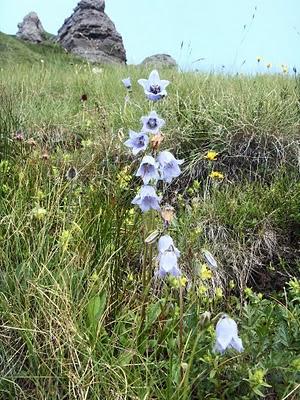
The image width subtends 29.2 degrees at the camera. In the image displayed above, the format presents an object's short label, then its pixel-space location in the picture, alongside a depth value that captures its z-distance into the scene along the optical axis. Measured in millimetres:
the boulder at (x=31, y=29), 28719
